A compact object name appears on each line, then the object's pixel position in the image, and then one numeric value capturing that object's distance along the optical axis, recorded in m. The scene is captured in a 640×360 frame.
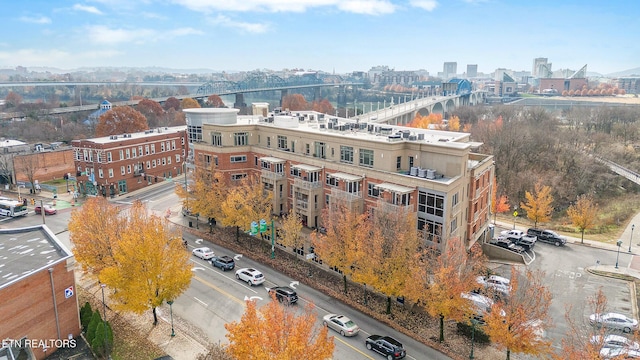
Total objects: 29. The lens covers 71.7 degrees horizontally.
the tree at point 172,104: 140.56
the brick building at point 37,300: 26.31
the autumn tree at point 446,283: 30.05
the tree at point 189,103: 141.38
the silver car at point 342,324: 32.44
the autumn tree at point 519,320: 26.78
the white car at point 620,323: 33.22
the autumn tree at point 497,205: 57.90
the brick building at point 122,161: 68.11
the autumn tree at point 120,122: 88.38
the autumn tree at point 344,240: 35.50
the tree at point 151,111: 118.69
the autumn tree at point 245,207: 45.94
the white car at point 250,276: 40.06
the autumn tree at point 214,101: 150.25
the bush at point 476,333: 32.66
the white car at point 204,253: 45.56
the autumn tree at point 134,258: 30.86
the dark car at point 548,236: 51.84
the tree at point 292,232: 42.78
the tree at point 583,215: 51.69
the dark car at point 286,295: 36.37
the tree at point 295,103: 148.25
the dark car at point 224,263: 43.03
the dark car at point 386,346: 29.70
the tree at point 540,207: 54.81
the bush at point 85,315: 31.89
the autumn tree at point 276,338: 22.22
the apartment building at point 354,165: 39.53
